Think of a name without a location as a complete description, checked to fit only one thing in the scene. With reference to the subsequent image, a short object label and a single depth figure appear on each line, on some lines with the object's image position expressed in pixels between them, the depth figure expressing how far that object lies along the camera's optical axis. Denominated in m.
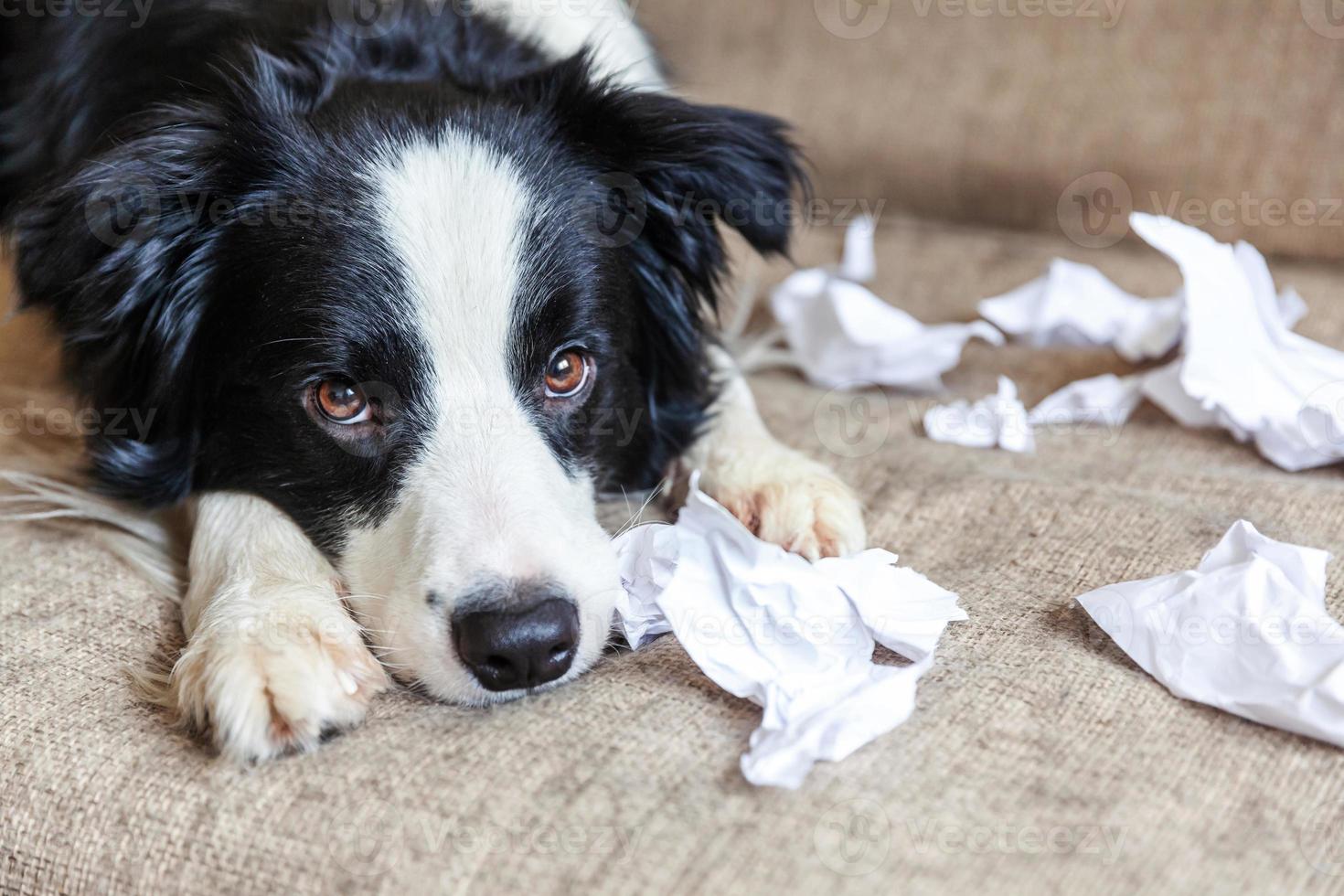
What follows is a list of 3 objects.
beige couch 1.26
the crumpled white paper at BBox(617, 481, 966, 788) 1.43
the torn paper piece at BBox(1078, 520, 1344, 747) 1.44
